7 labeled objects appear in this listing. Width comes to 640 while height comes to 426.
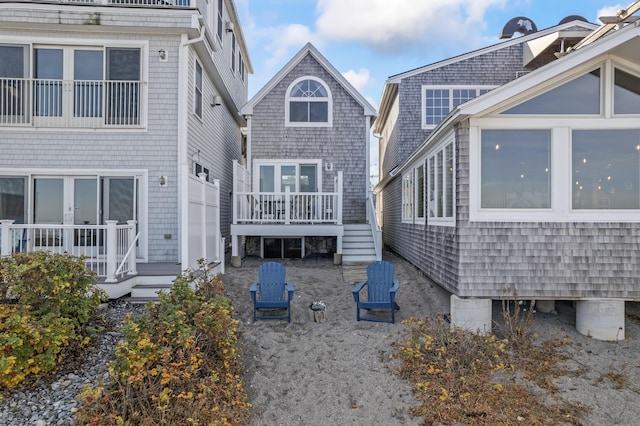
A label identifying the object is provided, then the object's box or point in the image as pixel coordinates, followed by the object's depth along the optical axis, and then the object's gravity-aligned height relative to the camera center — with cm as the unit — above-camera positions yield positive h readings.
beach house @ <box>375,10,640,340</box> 541 +32
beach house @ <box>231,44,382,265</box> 1194 +249
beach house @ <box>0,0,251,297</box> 779 +199
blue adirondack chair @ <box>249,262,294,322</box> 642 -120
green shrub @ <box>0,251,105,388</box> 366 -105
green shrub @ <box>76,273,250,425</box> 340 -161
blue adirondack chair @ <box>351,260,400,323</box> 662 -121
